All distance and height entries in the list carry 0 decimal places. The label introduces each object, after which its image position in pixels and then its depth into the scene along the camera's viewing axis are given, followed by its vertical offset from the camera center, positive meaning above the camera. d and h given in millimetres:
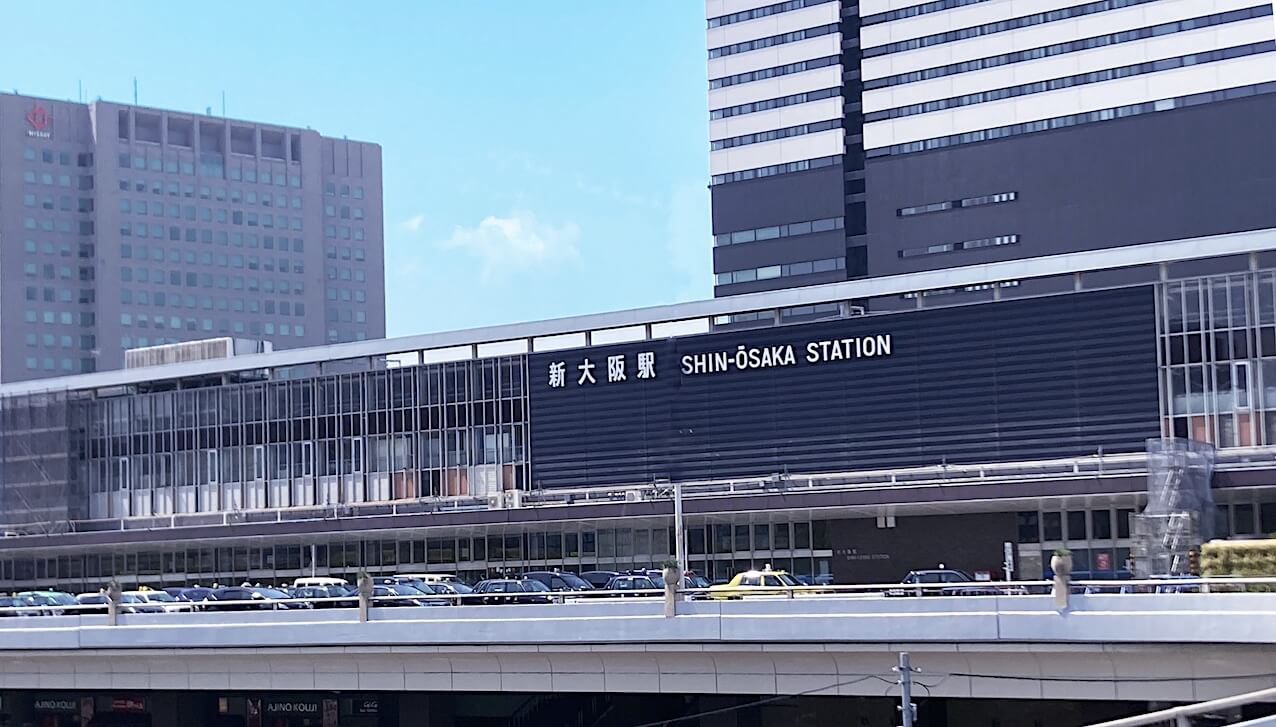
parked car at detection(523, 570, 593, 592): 60500 -5952
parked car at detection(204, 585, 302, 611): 54916 -5588
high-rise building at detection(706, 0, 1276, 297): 119688 +19531
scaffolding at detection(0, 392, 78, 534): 106438 -2609
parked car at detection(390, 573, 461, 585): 63075 -6211
